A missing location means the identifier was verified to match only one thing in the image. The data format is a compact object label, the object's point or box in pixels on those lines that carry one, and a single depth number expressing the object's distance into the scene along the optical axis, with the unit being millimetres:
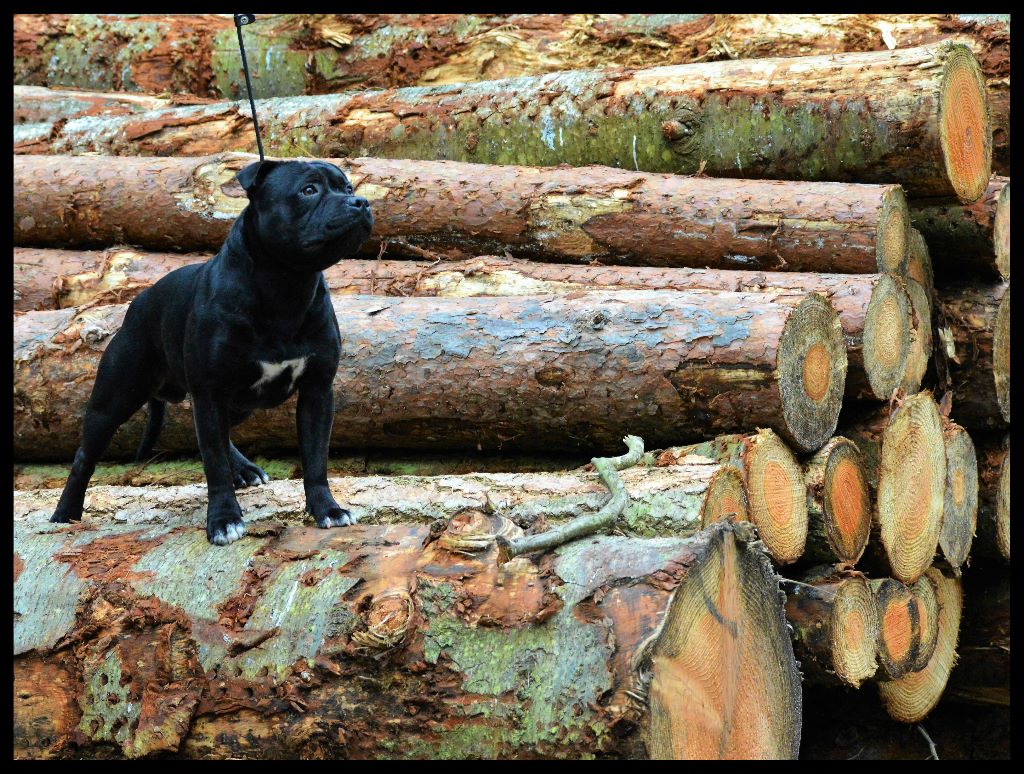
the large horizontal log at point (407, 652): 5727
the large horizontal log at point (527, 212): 11141
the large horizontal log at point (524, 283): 10117
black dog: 7547
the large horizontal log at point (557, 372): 9234
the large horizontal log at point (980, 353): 12258
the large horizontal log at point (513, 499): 8102
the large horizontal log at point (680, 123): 11680
